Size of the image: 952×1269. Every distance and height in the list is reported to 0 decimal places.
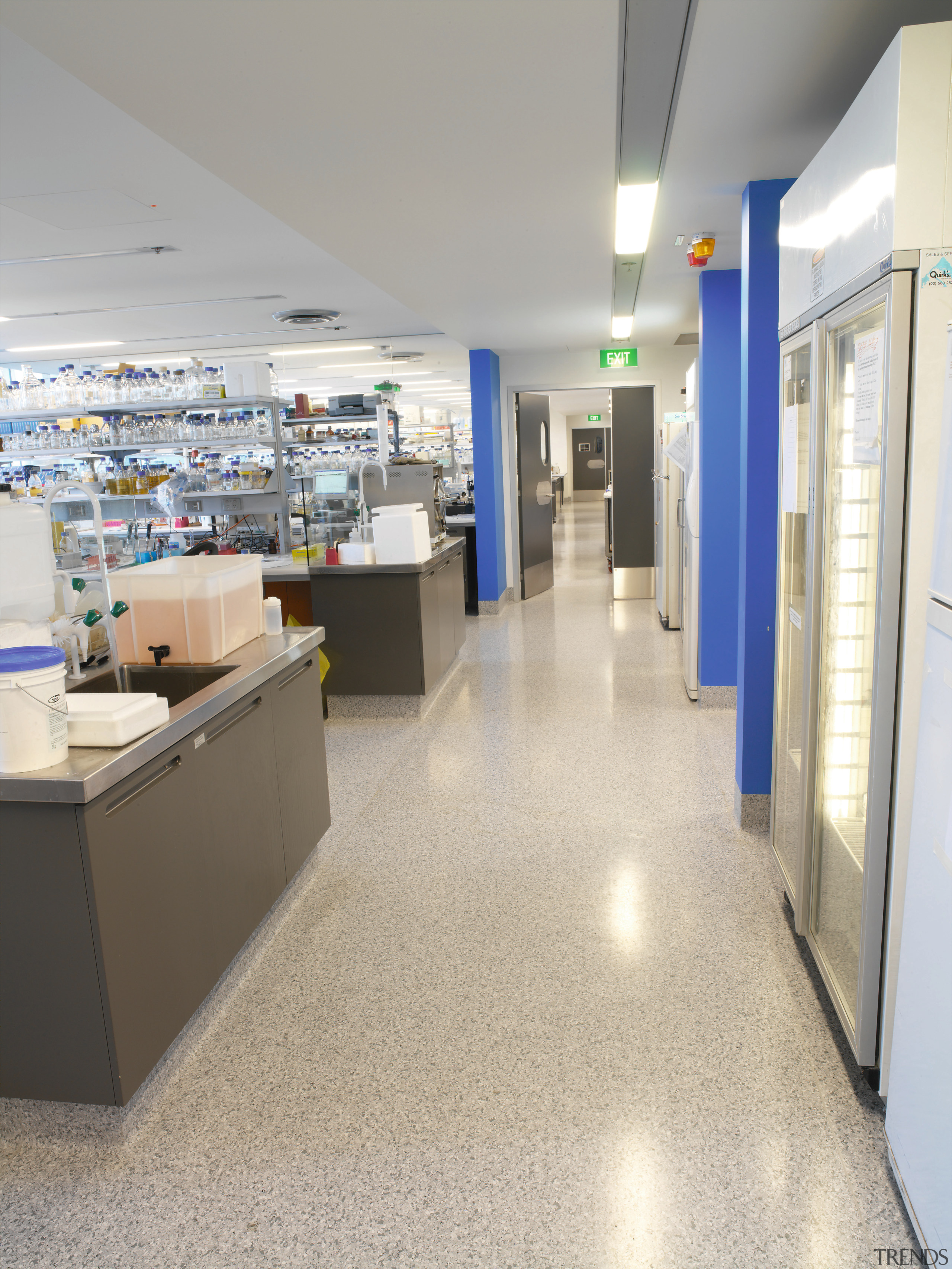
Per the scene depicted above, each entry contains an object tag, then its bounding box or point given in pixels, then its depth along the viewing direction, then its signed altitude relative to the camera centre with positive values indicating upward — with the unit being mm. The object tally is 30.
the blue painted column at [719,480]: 4789 -37
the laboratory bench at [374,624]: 5238 -857
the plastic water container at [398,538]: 5324 -323
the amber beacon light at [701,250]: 3904 +1044
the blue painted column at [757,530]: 3328 -242
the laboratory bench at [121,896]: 1829 -961
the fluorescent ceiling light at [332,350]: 9641 +1637
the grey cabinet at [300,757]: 2957 -990
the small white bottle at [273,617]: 3285 -490
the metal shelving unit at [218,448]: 7359 +442
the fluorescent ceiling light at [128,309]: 6789 +1560
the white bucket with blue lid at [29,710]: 1801 -451
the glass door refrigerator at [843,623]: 1795 -404
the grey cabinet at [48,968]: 1826 -1045
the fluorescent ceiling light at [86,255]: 5176 +1525
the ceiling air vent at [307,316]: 7379 +1547
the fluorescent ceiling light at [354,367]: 11328 +1680
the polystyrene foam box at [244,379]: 7246 +993
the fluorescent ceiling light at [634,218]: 3264 +1106
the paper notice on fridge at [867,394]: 1810 +164
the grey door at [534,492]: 9133 -118
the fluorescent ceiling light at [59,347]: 8406 +1576
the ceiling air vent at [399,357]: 10164 +1602
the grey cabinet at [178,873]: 1898 -987
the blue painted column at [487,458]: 8359 +253
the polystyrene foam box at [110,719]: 1966 -522
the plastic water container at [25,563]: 2496 -184
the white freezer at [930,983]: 1479 -961
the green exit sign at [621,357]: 8266 +1187
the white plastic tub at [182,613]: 2840 -403
